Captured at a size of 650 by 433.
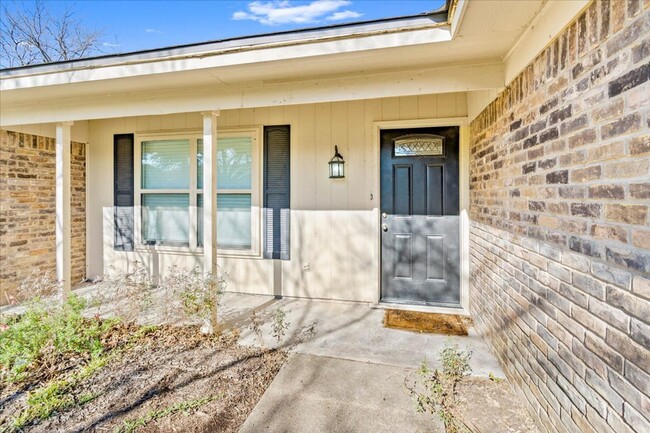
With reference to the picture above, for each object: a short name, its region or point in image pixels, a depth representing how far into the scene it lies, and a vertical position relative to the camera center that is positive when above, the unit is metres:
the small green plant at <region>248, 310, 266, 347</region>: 2.84 -1.13
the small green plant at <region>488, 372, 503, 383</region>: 2.20 -1.18
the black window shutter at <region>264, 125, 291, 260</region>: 3.98 +0.25
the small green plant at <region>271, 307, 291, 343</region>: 2.89 -1.11
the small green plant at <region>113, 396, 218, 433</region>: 1.79 -1.21
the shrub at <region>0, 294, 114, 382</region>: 2.42 -1.06
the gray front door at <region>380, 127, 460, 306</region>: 3.57 -0.09
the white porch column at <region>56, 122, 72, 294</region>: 3.44 +0.07
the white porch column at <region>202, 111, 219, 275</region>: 3.05 +0.20
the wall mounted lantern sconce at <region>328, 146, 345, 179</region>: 3.74 +0.51
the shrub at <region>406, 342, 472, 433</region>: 1.85 -1.20
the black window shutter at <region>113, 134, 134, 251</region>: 4.47 +0.30
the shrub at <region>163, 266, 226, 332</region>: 2.93 -0.81
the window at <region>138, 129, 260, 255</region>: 4.09 +0.25
